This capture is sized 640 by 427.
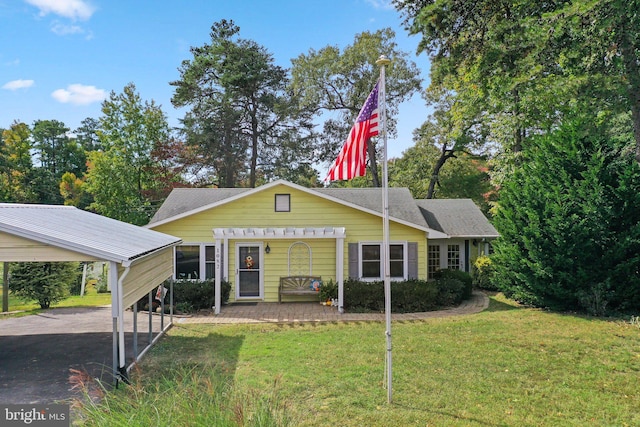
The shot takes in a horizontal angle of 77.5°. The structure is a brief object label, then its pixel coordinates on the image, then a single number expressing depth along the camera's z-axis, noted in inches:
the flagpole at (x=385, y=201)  219.5
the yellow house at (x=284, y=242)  531.8
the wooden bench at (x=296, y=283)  534.9
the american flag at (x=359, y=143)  239.0
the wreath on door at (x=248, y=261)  541.0
